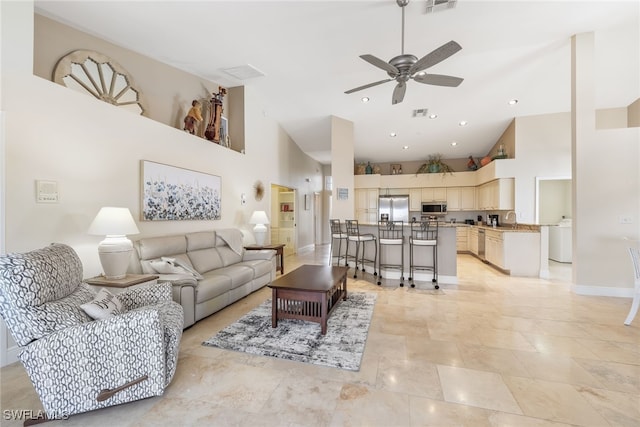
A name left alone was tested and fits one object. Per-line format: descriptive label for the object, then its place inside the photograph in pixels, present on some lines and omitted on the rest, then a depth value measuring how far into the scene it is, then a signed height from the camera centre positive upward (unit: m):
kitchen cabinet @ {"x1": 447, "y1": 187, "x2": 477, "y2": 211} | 8.25 +0.45
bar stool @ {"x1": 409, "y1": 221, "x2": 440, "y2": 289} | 4.64 -0.45
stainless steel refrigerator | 8.51 +0.20
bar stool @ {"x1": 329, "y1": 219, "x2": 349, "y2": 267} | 5.57 -0.43
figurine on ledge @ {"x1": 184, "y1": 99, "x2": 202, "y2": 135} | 4.38 +1.54
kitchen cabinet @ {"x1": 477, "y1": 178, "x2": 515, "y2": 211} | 6.49 +0.47
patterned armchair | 1.56 -0.78
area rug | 2.39 -1.24
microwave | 8.37 +0.17
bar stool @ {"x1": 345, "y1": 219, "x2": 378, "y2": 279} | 5.13 -0.46
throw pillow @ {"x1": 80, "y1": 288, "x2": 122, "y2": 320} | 1.82 -0.65
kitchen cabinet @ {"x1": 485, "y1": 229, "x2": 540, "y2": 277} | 5.29 -0.77
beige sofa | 3.05 -0.73
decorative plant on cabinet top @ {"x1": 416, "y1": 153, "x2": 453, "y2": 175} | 8.43 +1.49
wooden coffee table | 2.84 -0.89
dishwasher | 6.90 -0.77
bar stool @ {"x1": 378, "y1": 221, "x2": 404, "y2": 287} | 4.85 -0.45
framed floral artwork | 3.61 +0.29
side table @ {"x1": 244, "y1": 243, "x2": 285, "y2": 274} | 5.11 -0.74
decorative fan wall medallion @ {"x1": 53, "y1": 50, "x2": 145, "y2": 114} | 3.02 +1.61
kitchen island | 4.81 -0.81
